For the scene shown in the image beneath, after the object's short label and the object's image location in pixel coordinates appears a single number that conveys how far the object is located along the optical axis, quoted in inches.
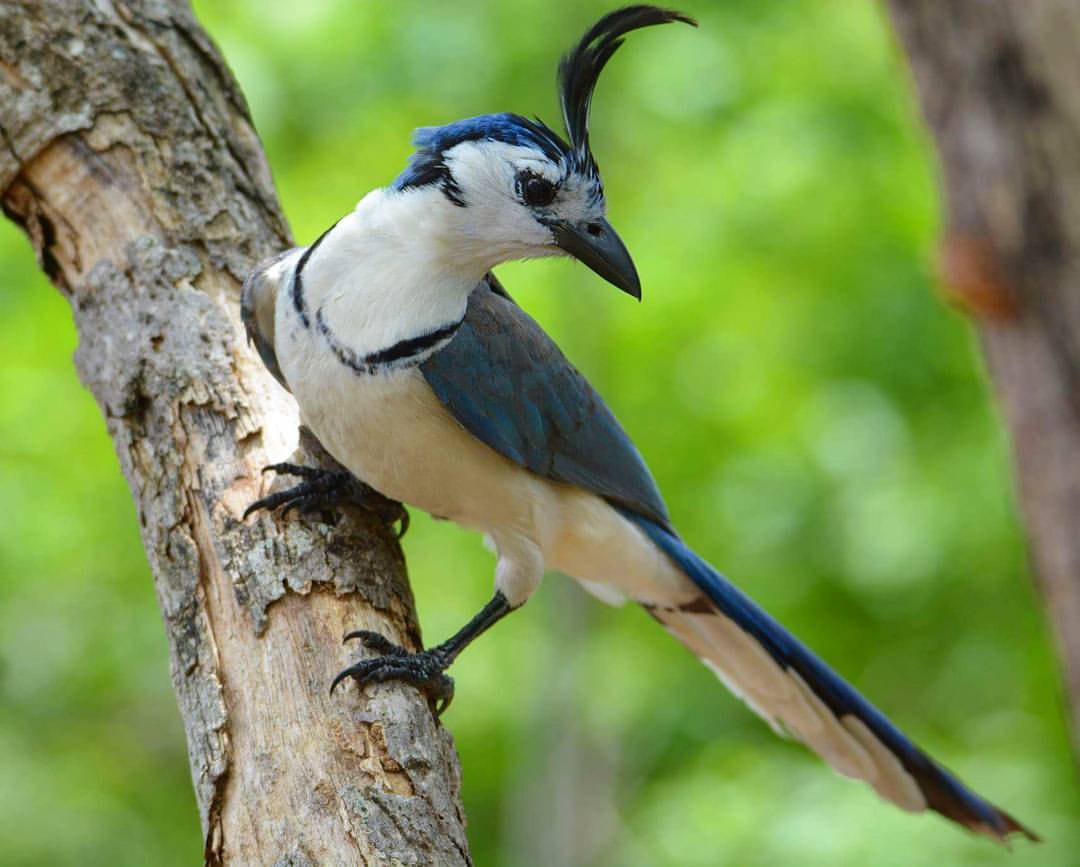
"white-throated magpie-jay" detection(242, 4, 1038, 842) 253.9
